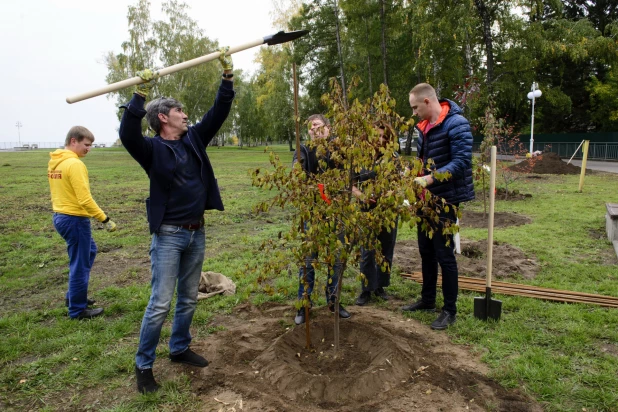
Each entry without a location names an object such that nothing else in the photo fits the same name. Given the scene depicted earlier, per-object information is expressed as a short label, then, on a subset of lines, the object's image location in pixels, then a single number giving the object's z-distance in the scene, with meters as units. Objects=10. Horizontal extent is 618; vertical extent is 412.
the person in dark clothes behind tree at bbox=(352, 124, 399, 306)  4.99
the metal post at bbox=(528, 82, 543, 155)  22.25
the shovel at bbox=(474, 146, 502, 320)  4.25
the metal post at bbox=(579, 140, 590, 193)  13.17
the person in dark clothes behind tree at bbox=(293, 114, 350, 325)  3.49
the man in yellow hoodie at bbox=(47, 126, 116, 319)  4.46
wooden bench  6.94
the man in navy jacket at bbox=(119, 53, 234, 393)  3.20
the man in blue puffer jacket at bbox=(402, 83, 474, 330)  4.04
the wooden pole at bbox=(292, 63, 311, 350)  3.27
